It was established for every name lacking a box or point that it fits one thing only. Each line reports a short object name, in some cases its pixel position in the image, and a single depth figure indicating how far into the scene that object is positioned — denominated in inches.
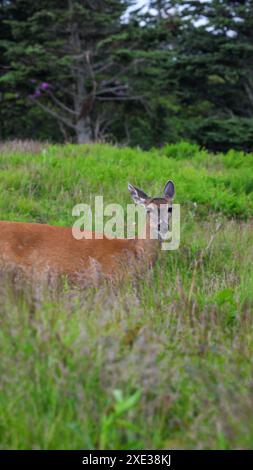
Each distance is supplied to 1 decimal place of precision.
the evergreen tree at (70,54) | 1574.8
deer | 498.6
